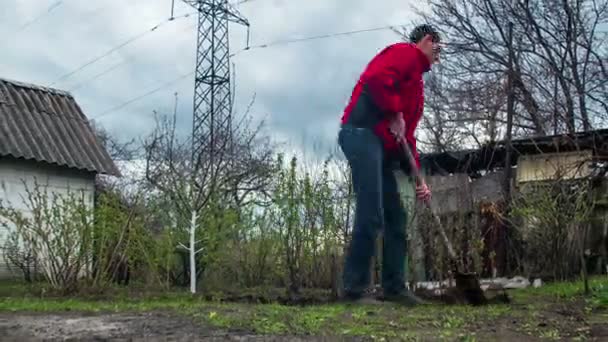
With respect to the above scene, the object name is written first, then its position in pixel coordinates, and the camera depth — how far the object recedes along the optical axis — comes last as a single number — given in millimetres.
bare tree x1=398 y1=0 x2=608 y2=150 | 14109
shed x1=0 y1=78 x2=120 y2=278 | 12328
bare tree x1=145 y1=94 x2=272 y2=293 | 8312
